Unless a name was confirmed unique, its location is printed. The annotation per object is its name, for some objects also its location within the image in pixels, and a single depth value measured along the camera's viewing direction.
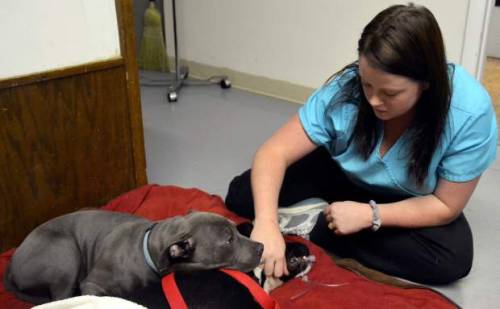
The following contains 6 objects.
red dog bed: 1.33
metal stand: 3.13
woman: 1.16
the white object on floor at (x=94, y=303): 0.96
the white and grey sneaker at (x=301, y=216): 1.65
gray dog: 1.15
